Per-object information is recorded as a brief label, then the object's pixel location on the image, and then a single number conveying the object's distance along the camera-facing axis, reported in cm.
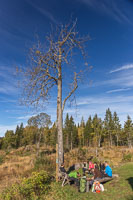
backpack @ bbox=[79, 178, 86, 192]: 552
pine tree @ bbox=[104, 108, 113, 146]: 5223
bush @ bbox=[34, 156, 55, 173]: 927
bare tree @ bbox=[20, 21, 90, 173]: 875
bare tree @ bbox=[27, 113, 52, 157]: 2272
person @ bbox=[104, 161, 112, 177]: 706
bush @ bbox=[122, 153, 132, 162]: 1369
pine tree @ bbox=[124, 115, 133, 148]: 4721
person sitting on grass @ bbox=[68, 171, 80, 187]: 621
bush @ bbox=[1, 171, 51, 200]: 437
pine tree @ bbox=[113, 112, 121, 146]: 5120
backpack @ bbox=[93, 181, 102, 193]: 550
